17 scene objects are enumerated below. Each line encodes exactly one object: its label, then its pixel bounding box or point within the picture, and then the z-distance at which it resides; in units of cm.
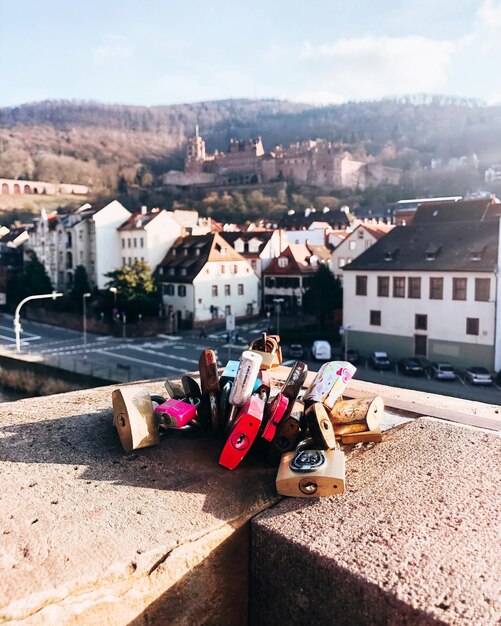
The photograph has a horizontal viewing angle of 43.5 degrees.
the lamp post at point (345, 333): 2990
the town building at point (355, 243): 3834
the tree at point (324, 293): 3653
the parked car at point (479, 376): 2489
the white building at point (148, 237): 4375
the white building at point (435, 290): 2670
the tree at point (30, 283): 4953
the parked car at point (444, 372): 2567
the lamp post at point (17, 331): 2917
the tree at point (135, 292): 3900
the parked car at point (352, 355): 2913
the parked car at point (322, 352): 3047
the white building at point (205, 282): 4016
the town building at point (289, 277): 4372
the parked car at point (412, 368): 2664
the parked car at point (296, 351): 3133
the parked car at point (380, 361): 2805
